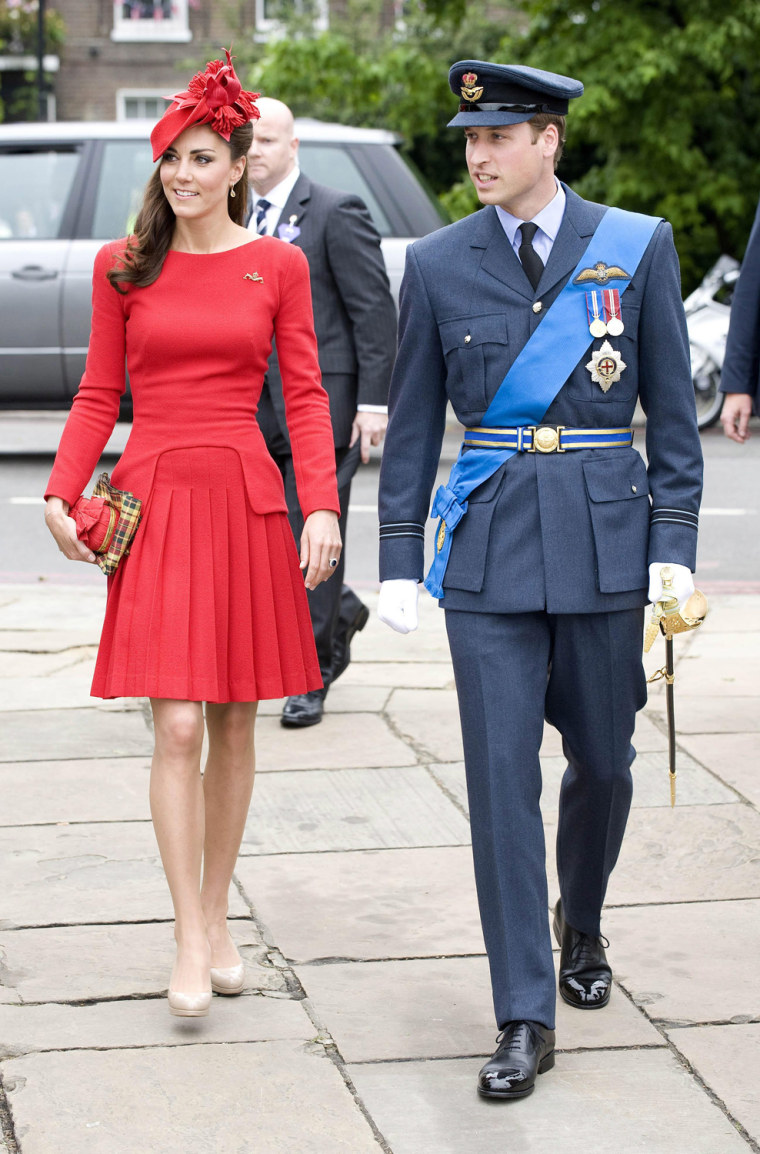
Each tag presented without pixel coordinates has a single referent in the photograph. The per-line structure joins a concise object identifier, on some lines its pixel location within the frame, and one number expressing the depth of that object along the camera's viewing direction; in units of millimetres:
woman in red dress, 6359
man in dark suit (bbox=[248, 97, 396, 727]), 10500
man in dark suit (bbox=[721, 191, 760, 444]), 9664
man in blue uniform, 5930
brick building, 56125
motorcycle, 25984
